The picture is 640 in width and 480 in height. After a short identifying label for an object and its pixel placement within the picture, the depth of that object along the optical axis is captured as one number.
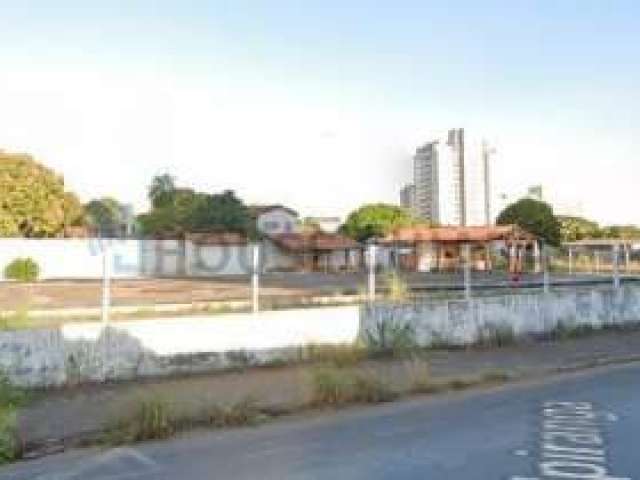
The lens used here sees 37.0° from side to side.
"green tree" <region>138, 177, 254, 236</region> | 78.12
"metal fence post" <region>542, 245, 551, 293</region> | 19.45
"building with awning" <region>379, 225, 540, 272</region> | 65.44
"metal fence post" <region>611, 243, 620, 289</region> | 21.25
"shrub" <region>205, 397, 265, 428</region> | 10.25
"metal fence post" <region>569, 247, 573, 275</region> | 42.78
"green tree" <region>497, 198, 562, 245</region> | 82.69
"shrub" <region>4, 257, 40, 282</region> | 40.31
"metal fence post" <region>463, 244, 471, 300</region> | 17.89
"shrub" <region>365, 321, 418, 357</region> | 15.86
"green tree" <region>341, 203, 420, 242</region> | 90.88
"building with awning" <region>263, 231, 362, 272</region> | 73.00
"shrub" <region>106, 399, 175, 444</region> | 9.42
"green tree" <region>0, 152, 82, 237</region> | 63.88
